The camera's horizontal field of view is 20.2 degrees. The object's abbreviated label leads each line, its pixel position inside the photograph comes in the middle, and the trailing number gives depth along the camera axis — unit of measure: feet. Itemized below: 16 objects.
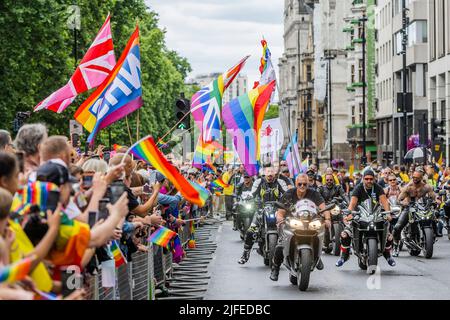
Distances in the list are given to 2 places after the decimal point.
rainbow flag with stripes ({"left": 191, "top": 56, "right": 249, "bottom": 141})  81.56
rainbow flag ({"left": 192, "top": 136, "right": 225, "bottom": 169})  85.38
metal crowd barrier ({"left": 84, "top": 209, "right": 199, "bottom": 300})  31.78
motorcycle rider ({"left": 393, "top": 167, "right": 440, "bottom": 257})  78.12
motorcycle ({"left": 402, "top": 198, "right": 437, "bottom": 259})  76.07
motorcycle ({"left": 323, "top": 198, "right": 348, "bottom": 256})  80.21
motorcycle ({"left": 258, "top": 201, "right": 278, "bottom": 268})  66.44
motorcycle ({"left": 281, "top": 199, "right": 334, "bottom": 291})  55.11
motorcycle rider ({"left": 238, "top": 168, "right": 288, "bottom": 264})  70.44
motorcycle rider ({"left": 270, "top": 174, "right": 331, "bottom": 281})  57.93
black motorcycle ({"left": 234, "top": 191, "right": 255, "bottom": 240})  83.45
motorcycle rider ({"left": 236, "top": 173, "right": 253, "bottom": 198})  85.35
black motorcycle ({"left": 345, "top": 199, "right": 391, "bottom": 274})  62.64
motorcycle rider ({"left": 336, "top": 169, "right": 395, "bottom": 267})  64.39
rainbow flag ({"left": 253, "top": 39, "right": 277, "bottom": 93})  102.13
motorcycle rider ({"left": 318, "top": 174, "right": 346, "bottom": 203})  87.35
